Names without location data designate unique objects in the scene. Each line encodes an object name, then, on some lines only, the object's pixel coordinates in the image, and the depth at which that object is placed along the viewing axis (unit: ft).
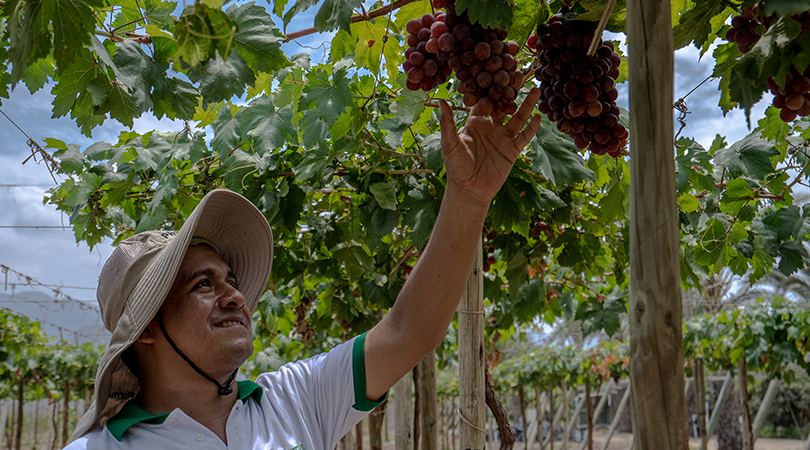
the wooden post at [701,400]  28.91
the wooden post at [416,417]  13.39
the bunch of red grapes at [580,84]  4.06
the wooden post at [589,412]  37.32
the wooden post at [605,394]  47.60
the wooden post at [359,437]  24.99
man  5.00
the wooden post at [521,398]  45.80
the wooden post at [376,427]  16.61
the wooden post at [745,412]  26.99
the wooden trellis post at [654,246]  2.81
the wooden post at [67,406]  44.31
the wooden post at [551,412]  47.22
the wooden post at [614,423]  42.97
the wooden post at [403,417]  15.02
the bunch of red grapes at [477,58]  3.85
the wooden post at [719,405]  34.58
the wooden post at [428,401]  11.27
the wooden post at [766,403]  30.22
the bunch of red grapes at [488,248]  11.39
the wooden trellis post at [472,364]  8.19
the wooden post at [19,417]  34.96
